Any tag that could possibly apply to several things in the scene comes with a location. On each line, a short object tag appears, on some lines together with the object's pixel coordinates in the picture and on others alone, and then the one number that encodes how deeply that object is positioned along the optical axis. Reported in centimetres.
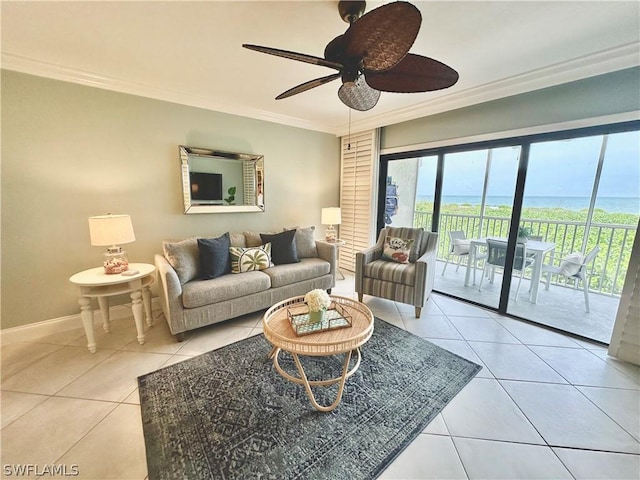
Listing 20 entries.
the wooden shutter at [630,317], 201
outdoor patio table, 296
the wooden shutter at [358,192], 398
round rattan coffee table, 150
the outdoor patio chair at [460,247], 366
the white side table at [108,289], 207
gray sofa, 224
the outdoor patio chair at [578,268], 275
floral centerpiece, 170
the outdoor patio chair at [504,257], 291
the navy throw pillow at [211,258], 259
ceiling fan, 97
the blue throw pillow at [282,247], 312
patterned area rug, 126
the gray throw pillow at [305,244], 342
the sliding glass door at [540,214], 252
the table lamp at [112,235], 213
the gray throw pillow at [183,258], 243
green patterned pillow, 279
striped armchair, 273
